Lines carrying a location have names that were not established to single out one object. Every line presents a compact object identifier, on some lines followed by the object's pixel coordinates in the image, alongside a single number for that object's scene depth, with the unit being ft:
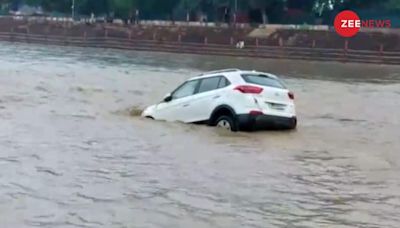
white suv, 55.62
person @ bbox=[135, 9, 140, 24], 282.36
